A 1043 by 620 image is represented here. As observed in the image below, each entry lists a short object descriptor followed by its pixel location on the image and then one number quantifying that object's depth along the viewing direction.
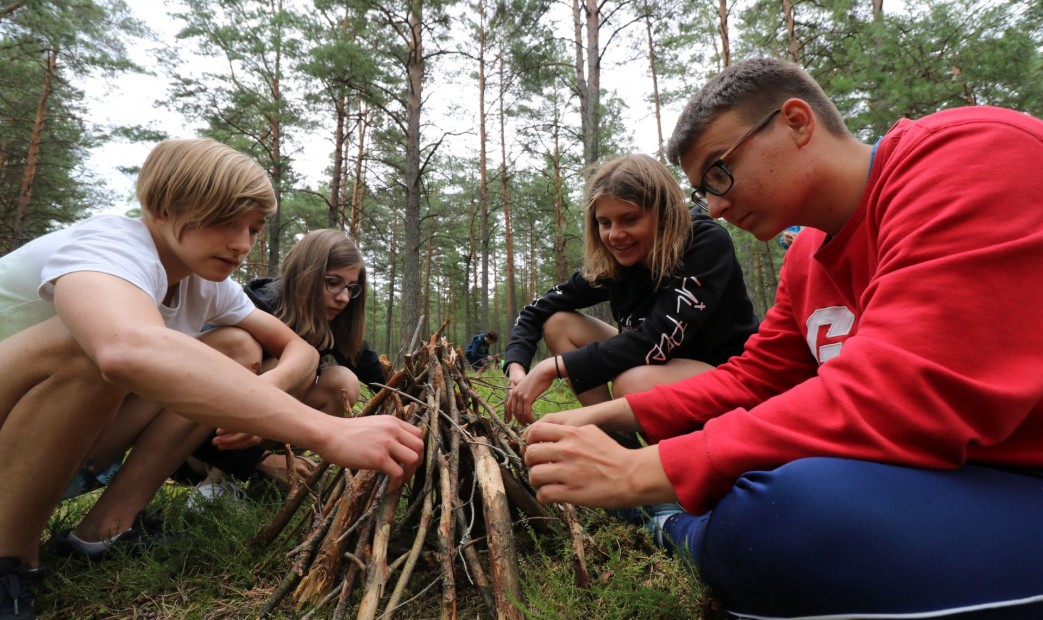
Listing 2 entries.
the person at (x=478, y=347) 10.37
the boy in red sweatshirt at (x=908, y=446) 0.90
